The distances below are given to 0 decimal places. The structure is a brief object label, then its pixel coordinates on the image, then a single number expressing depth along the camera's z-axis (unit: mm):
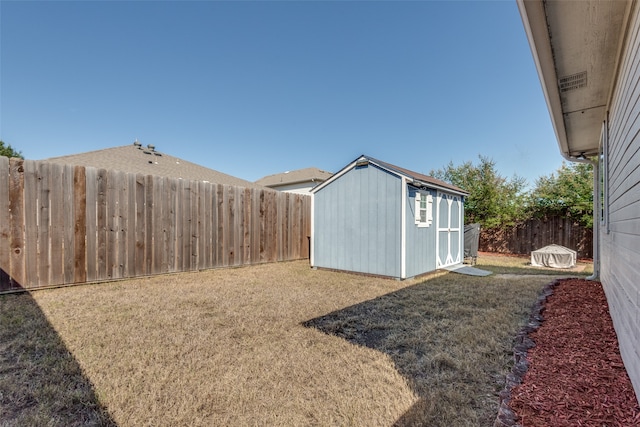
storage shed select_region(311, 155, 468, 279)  5836
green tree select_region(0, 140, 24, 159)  17609
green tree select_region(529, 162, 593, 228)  10070
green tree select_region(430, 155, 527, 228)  11844
